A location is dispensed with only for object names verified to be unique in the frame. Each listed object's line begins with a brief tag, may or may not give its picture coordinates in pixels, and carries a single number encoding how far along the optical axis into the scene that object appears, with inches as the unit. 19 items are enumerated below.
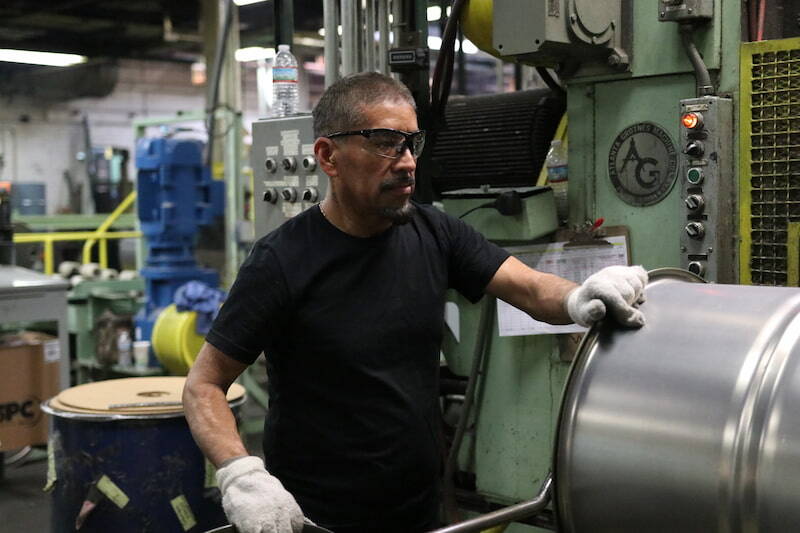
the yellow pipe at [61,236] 270.8
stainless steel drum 54.2
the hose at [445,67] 118.7
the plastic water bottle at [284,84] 128.5
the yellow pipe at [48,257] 279.9
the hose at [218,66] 209.3
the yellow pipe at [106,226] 289.0
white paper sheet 113.3
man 72.1
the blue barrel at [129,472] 108.1
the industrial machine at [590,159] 100.7
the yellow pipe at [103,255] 291.0
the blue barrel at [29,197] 465.1
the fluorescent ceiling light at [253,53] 420.2
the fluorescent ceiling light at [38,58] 453.1
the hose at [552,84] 125.4
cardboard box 170.1
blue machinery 229.1
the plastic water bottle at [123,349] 228.2
